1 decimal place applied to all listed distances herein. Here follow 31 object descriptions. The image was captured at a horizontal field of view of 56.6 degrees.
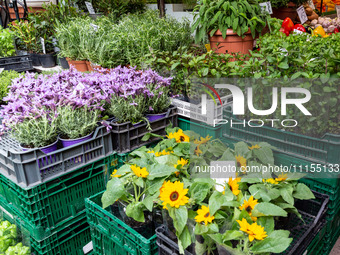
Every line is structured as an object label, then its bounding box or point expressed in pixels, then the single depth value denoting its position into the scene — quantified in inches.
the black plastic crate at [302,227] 45.0
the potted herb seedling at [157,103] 78.5
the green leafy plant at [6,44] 144.0
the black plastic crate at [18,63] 136.5
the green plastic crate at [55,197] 61.3
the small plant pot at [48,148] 62.0
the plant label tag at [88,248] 70.8
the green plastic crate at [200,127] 74.0
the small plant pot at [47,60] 154.1
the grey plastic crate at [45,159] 59.3
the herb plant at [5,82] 92.4
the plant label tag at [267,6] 124.1
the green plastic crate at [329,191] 57.7
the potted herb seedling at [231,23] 105.7
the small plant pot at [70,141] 66.0
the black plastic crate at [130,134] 71.8
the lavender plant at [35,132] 61.8
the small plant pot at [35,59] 157.6
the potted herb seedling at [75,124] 65.6
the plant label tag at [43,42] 152.0
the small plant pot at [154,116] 79.0
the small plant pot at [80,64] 125.8
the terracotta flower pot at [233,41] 108.7
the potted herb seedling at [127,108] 72.2
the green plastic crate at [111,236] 47.9
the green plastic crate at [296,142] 57.2
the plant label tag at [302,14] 135.6
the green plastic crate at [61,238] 63.9
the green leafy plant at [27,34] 159.9
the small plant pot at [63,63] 143.1
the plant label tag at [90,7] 176.1
